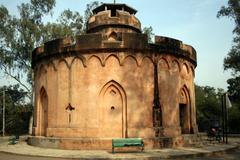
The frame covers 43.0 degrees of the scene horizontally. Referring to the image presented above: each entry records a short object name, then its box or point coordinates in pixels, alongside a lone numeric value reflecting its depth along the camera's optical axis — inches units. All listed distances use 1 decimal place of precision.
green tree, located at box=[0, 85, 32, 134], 1846.7
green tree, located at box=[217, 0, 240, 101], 1012.7
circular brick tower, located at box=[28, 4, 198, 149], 598.9
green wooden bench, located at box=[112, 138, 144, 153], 533.0
